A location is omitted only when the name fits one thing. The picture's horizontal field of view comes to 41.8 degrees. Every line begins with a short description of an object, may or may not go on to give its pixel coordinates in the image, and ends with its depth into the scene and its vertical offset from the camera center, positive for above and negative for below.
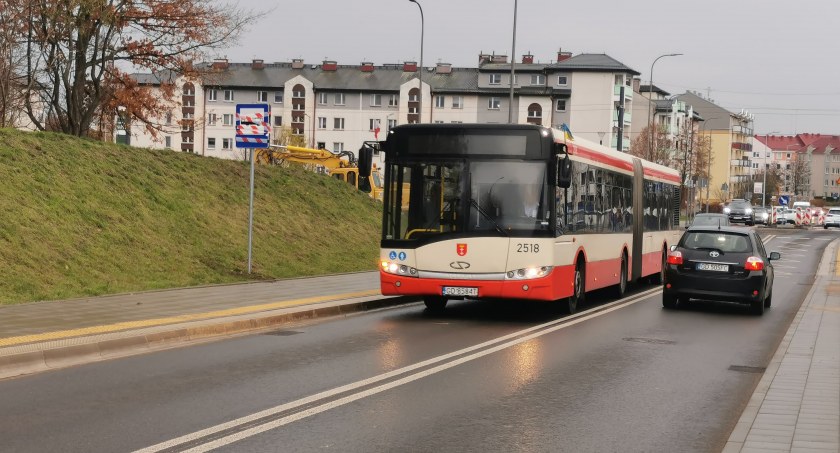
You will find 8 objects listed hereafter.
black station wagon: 19.75 -1.23
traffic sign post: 21.08 +1.15
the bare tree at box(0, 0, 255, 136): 31.59 +4.11
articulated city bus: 16.78 -0.30
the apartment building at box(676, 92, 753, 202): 182.12 +9.72
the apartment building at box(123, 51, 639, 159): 119.50 +10.48
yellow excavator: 48.62 +1.29
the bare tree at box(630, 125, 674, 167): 95.69 +4.82
